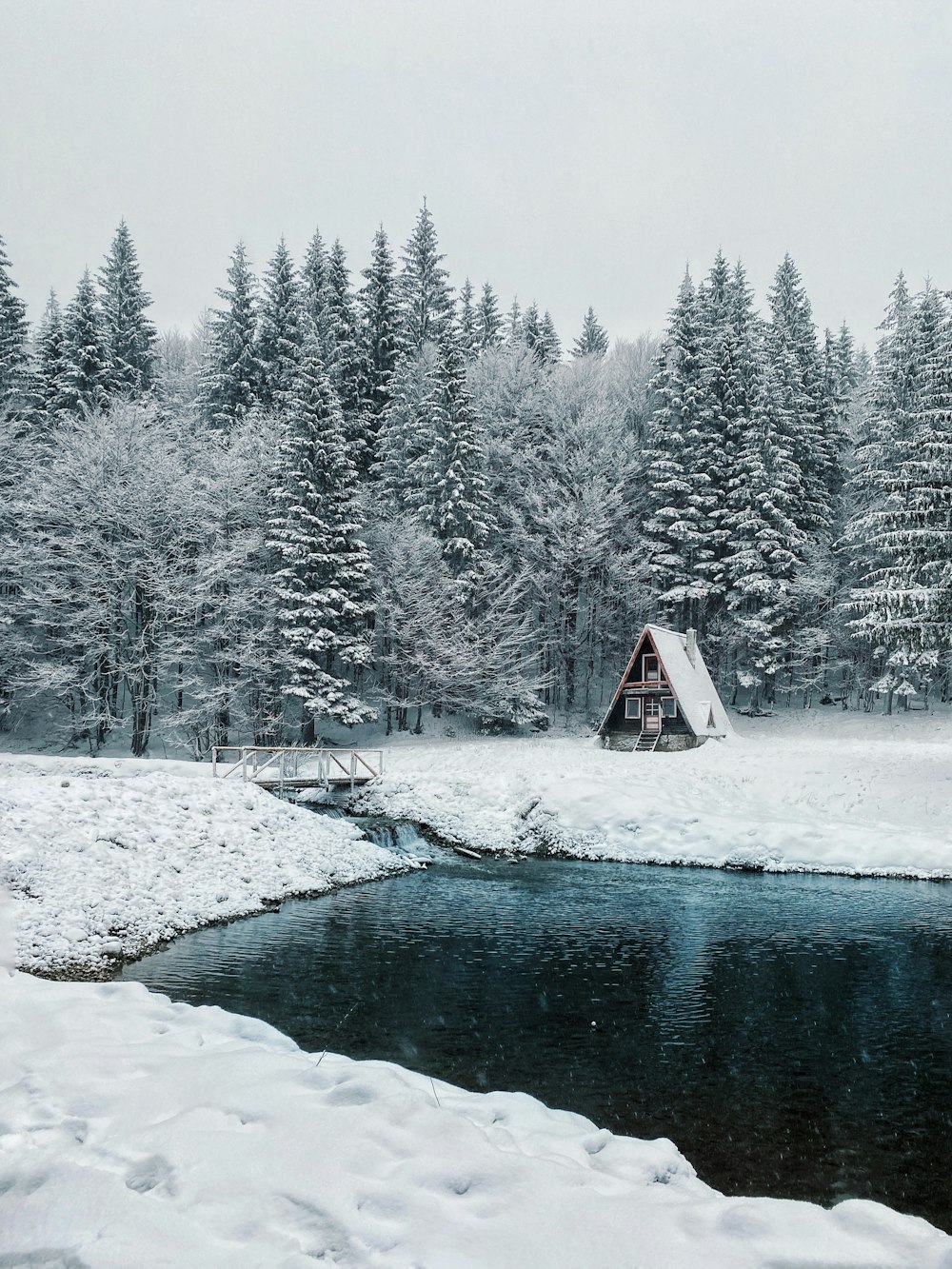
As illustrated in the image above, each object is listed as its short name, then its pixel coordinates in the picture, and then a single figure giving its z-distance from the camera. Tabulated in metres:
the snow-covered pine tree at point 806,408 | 46.38
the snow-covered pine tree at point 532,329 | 56.71
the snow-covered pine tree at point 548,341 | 58.31
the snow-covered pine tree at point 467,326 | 52.91
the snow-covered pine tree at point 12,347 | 40.56
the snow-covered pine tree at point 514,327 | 57.60
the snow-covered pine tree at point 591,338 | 63.56
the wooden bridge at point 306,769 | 25.53
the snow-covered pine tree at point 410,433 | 40.72
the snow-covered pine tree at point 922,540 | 26.75
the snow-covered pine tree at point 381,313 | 47.06
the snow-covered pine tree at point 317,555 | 34.94
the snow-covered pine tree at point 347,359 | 44.66
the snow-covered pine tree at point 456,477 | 39.88
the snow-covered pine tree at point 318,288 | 46.00
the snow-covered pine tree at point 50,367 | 41.31
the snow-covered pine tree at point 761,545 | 41.62
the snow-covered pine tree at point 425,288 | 50.00
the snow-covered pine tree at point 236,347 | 44.97
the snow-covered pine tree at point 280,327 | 45.38
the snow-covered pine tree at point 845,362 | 54.36
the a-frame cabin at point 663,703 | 33.97
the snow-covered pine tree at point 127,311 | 46.53
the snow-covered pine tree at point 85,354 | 41.16
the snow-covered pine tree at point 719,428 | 43.31
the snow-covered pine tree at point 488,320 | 62.00
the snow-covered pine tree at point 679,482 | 43.16
